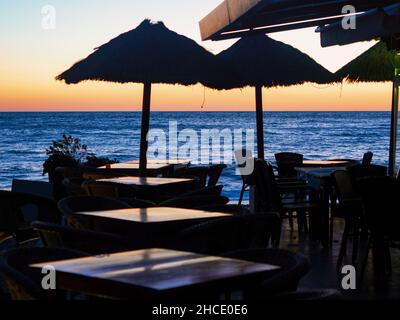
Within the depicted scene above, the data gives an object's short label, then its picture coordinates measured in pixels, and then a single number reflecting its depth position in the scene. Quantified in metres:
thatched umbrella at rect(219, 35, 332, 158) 9.16
